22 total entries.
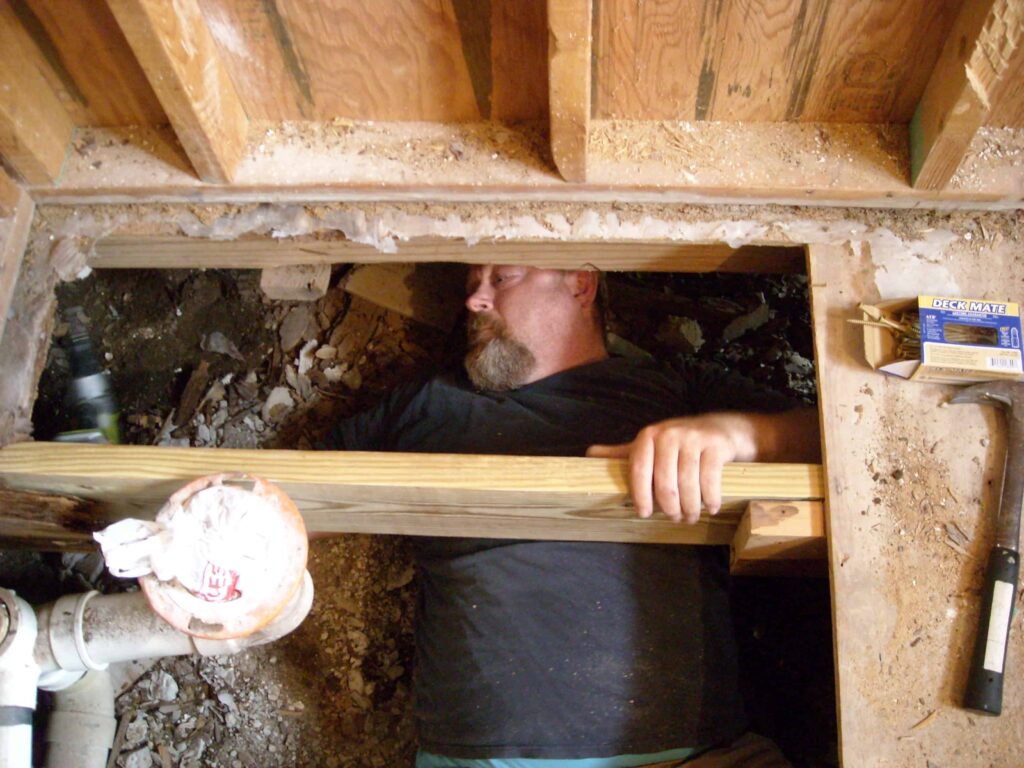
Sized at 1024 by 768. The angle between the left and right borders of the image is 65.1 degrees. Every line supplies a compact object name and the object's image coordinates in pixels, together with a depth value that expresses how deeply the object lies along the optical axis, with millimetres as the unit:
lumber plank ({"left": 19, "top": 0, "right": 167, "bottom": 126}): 1172
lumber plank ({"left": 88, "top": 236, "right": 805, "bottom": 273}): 1392
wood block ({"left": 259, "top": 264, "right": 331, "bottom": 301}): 1575
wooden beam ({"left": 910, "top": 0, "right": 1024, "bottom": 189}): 1020
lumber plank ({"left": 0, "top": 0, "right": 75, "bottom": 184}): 1203
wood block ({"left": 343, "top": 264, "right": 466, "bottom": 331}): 1965
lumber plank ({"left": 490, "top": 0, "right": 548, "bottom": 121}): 1127
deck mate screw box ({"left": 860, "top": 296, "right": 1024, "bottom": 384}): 1140
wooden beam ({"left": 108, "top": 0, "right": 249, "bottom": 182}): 1053
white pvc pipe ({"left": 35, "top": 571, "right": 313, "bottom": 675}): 1420
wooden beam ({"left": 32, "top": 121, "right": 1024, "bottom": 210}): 1253
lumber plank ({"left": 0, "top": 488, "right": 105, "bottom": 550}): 1292
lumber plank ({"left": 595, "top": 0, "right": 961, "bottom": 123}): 1118
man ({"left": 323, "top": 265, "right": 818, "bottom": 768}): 1440
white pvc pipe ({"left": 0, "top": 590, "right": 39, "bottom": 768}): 1360
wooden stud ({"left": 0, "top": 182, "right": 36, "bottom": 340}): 1344
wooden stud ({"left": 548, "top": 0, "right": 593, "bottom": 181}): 1017
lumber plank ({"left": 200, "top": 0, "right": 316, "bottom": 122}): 1166
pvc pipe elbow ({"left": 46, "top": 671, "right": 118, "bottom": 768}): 1652
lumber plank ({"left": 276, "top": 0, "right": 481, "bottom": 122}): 1152
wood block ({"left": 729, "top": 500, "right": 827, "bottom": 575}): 1168
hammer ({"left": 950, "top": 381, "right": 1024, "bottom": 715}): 1072
